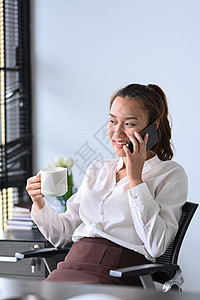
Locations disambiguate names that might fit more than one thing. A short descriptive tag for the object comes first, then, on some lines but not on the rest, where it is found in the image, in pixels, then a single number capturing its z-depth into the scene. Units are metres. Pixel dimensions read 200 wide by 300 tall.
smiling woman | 2.23
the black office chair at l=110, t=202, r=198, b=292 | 2.10
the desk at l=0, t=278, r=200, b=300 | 1.43
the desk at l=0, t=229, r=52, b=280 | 2.75
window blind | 3.71
